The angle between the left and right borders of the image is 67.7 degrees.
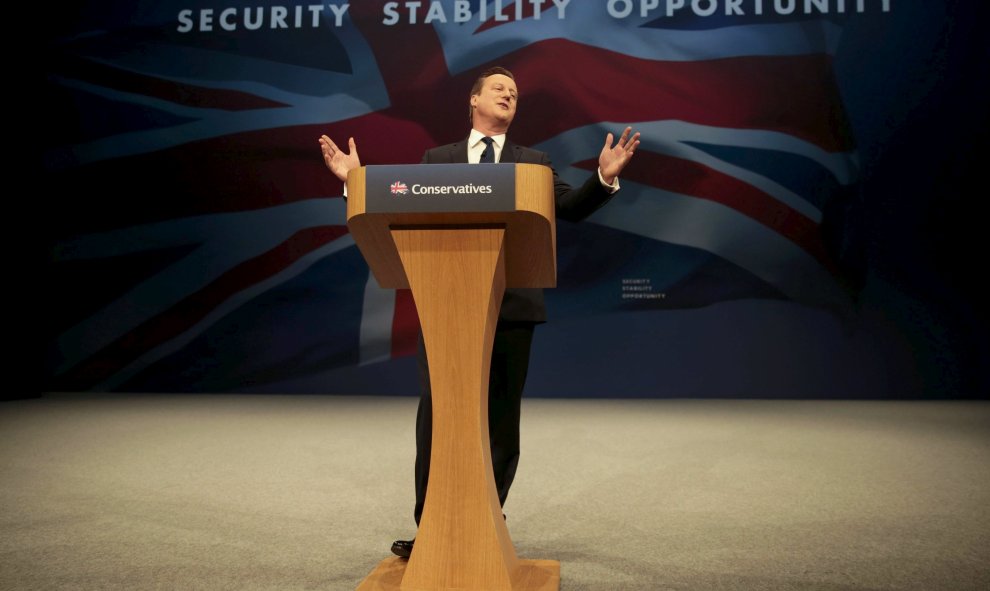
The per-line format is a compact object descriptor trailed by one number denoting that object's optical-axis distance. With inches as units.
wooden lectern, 50.9
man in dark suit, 62.3
